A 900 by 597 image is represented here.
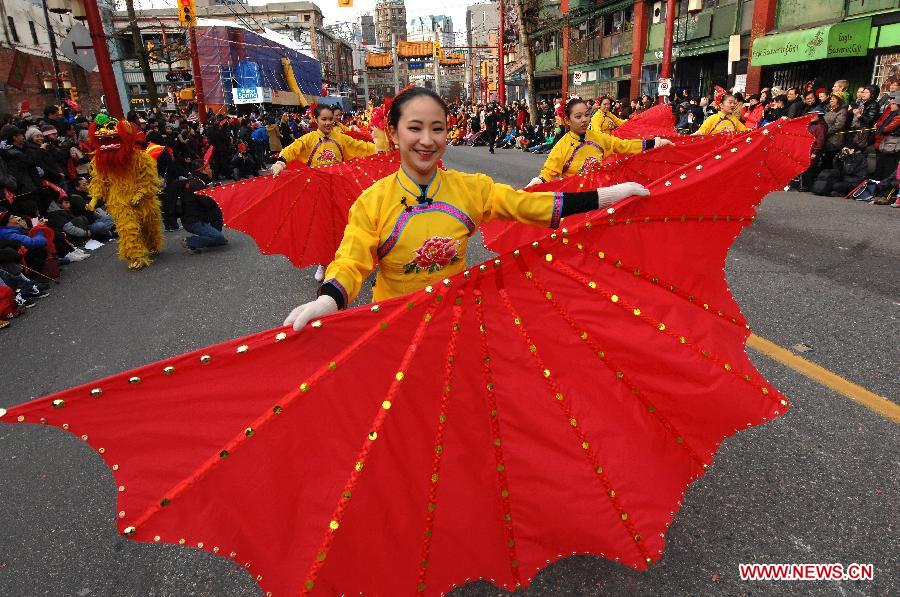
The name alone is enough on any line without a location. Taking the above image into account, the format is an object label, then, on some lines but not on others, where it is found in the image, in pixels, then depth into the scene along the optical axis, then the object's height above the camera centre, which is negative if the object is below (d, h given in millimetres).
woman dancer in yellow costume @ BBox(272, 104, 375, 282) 6922 -346
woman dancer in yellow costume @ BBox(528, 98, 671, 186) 6016 -430
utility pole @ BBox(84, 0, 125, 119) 13414 +1585
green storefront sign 16406 +1523
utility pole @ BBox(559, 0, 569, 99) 39062 +2962
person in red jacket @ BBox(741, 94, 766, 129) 11133 -387
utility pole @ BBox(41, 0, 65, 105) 25312 +2615
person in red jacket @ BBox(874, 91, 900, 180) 9367 -681
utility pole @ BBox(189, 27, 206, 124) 23491 +1504
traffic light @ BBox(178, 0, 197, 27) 20391 +3777
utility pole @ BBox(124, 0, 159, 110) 19375 +2286
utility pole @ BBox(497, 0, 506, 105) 38844 +2363
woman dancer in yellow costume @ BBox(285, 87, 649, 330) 2343 -414
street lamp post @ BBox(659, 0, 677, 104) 22625 +2439
